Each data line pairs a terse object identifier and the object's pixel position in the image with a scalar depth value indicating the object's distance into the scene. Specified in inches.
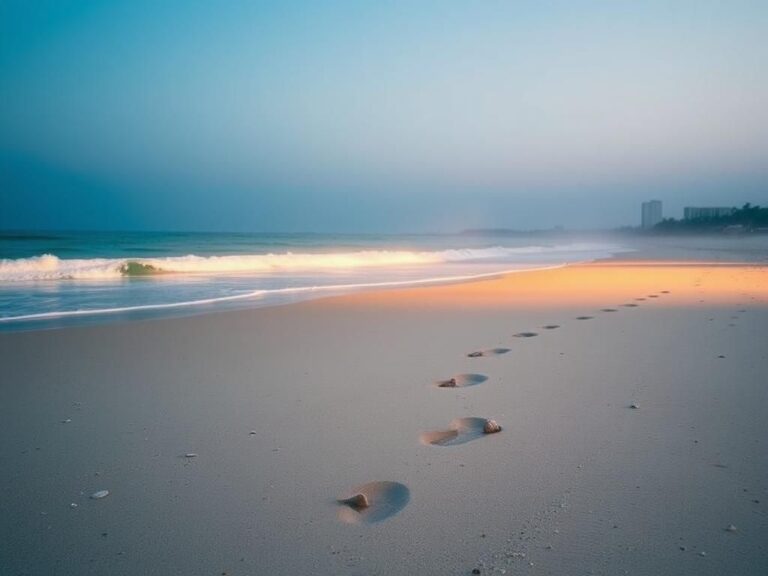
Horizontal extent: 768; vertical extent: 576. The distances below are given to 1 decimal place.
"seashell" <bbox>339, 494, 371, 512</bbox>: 81.1
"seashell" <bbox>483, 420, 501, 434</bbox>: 110.3
